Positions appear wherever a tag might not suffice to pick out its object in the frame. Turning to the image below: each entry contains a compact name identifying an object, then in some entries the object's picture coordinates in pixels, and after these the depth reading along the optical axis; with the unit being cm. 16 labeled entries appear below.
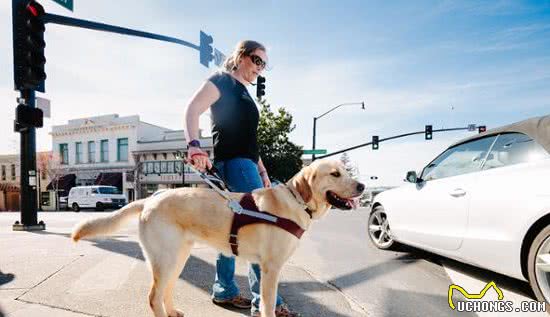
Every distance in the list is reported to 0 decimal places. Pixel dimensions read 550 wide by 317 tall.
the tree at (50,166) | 4175
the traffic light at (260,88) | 1349
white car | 290
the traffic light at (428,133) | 2820
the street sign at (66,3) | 780
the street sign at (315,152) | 2220
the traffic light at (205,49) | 1124
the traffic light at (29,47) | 688
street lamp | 2645
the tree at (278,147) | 2788
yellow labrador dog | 255
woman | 298
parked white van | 2658
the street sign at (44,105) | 844
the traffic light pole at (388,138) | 2706
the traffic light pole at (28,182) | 839
